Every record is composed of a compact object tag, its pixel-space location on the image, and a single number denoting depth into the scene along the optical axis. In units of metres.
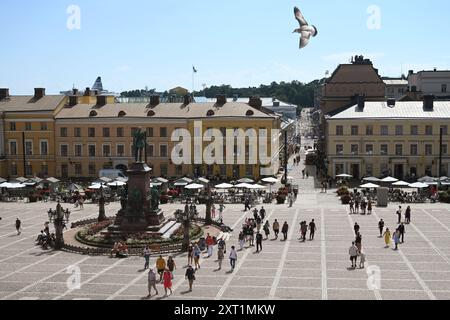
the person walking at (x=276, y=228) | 38.64
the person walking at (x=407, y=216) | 42.88
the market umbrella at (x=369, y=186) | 55.37
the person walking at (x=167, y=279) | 25.20
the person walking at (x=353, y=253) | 29.95
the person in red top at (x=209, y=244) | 33.58
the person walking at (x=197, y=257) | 30.23
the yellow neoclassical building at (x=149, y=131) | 73.62
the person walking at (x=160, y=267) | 28.11
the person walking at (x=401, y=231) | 36.12
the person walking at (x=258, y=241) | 34.53
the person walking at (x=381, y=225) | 38.19
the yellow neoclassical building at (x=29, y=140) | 77.19
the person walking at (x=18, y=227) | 40.55
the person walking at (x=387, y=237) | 35.03
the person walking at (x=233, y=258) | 30.12
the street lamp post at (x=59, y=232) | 35.97
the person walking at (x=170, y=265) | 27.92
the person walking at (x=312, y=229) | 37.50
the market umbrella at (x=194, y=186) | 57.17
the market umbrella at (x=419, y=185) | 54.99
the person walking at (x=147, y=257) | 30.52
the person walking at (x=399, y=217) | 42.61
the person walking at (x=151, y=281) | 25.16
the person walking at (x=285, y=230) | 38.09
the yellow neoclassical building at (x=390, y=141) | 71.94
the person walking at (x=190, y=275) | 26.00
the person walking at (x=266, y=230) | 38.53
